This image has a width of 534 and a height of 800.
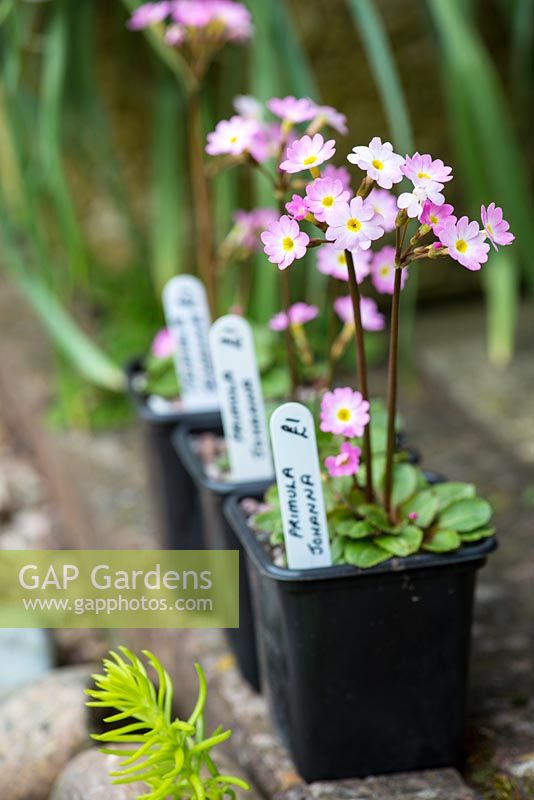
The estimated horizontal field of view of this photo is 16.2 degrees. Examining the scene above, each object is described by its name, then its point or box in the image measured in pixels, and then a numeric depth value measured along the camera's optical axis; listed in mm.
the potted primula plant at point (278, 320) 729
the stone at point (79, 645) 969
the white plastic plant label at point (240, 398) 764
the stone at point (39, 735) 783
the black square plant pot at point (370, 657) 692
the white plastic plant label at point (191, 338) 851
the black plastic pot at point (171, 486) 884
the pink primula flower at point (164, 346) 901
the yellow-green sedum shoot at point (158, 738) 651
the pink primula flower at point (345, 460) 684
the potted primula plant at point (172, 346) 848
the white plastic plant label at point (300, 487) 678
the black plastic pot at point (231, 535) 782
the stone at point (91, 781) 709
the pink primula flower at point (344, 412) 683
